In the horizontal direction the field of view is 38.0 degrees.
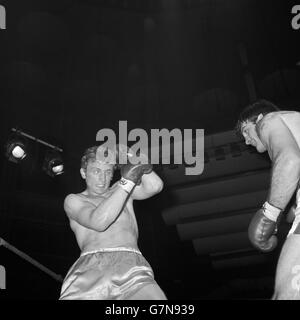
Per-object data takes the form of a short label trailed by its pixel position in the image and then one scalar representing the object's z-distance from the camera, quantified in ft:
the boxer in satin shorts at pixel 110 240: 7.66
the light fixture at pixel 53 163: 17.51
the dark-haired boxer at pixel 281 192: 6.31
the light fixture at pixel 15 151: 17.12
